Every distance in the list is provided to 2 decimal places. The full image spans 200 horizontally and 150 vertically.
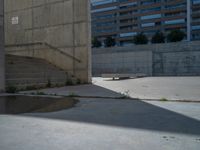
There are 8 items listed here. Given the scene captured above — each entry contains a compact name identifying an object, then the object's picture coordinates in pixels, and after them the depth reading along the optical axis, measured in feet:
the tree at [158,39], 167.02
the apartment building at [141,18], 241.35
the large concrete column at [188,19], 238.89
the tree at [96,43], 194.30
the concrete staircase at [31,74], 48.42
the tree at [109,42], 187.81
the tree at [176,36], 157.79
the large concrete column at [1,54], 42.48
